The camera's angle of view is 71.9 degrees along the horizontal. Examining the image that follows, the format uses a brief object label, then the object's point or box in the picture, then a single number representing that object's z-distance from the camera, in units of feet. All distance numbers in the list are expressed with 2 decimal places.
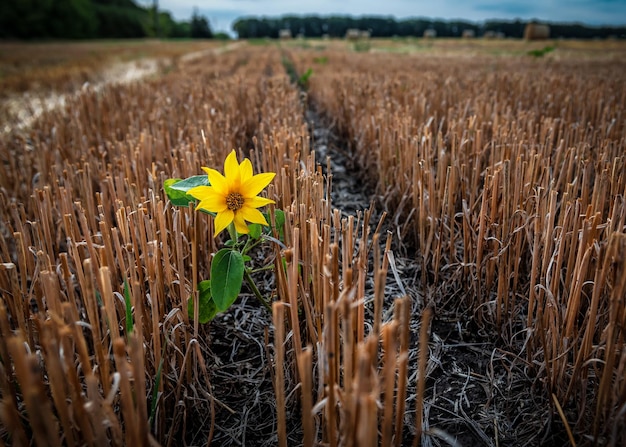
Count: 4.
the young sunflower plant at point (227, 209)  3.34
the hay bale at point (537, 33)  72.79
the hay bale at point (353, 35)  85.81
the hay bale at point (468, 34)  103.14
